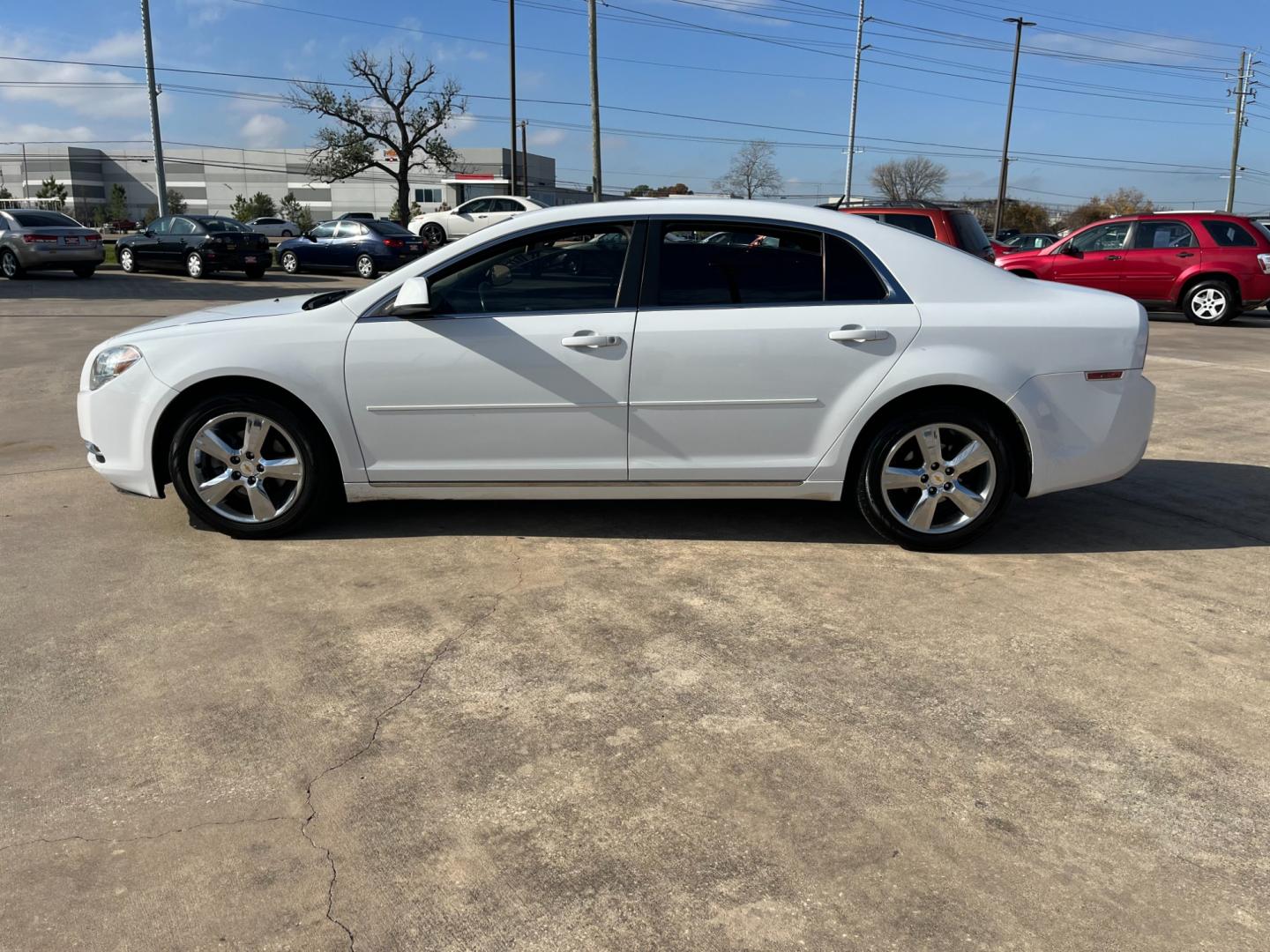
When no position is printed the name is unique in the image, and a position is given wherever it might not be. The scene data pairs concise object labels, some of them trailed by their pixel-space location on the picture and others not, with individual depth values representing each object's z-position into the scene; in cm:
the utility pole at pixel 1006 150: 4844
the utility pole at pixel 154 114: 2867
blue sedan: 2412
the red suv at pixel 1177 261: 1531
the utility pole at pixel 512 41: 4044
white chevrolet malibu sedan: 453
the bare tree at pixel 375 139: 5438
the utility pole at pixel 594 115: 3022
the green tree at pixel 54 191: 9691
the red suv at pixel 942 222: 1342
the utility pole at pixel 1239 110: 5128
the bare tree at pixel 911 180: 7556
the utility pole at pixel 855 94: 4456
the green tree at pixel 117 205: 10200
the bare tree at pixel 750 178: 6324
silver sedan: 2078
